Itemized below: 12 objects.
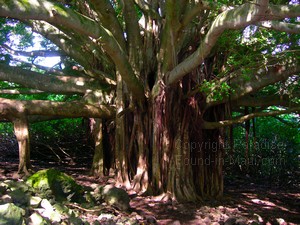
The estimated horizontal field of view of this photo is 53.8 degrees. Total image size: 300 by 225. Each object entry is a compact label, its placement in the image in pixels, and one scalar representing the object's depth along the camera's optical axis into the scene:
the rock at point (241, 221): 3.84
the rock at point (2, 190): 3.19
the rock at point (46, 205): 3.23
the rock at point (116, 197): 4.01
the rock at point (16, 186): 3.49
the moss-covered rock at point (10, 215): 2.49
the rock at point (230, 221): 3.87
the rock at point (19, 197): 3.18
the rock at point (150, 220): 3.82
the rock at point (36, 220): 2.79
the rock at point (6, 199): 3.01
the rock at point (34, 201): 3.20
